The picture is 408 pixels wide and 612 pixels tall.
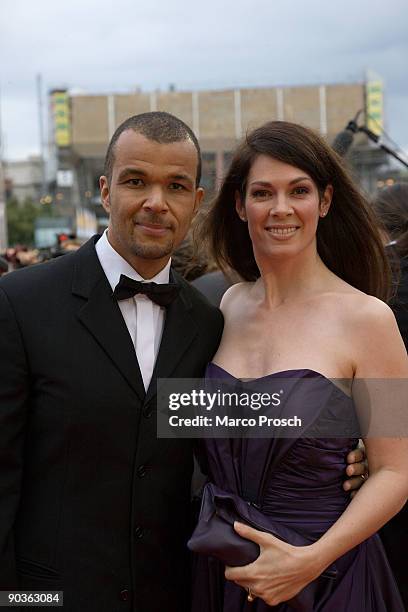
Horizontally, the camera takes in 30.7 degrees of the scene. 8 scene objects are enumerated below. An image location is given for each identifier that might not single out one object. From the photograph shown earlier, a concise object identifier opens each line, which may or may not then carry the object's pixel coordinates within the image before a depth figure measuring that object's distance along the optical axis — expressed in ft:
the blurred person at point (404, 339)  10.55
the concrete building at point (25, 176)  306.35
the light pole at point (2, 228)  84.45
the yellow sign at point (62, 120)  183.93
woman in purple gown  7.55
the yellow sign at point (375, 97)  176.86
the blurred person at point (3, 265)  19.84
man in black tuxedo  7.38
